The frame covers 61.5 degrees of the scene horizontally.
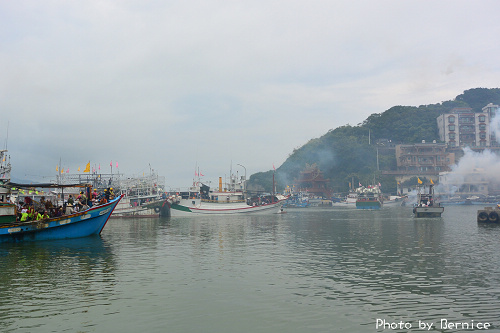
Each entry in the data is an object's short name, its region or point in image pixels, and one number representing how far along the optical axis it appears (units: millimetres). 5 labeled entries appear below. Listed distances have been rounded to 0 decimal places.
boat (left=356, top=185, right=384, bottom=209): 144250
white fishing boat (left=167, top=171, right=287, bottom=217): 96812
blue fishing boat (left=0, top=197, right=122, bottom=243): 36531
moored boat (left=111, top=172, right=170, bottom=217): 91250
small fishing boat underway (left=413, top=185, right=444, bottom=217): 74000
